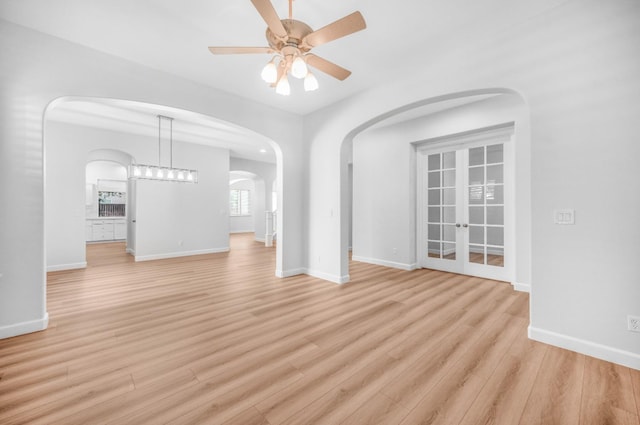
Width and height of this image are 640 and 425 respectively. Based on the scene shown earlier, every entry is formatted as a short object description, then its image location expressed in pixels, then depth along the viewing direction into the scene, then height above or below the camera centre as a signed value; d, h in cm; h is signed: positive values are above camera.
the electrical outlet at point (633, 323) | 201 -86
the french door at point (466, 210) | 448 +4
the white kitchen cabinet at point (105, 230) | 955 -65
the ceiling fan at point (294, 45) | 180 +133
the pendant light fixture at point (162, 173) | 510 +82
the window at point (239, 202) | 1365 +54
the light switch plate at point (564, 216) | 228 -4
